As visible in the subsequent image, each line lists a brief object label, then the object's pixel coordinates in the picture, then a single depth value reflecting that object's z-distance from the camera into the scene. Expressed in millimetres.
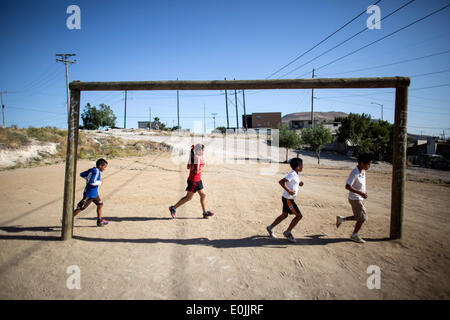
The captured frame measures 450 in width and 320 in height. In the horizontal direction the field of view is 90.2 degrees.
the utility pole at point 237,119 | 58525
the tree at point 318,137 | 28223
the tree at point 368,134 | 32781
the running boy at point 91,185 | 5045
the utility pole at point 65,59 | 32912
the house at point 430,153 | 28941
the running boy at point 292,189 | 4496
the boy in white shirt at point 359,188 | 4516
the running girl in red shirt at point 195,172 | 5836
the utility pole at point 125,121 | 59756
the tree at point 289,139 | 29422
